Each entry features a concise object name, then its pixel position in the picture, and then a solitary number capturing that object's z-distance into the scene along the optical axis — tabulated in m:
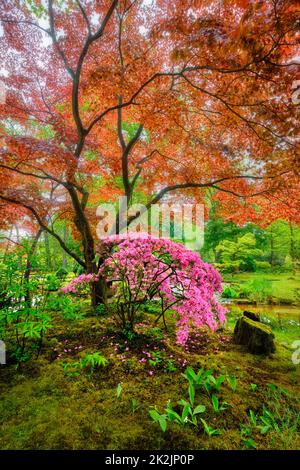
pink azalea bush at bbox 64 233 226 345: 2.68
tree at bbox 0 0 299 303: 2.70
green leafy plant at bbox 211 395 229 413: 1.96
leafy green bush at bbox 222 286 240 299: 7.80
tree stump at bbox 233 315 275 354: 3.22
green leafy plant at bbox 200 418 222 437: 1.73
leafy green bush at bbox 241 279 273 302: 7.31
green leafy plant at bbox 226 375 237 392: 2.25
